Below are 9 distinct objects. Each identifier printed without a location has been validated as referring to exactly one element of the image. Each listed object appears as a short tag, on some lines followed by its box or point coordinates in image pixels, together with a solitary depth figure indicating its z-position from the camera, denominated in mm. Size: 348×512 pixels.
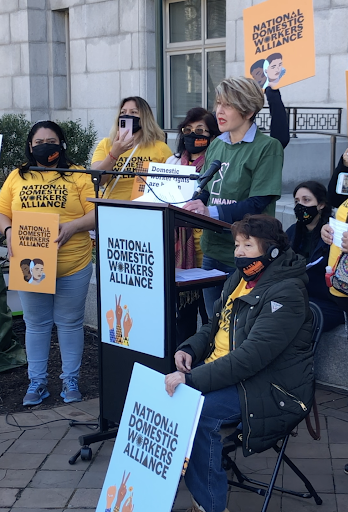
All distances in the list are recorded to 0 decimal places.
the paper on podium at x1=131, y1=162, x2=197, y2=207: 4113
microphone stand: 3670
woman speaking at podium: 3762
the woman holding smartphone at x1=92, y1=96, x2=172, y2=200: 4789
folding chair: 3146
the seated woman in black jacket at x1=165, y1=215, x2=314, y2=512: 3006
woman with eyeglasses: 4387
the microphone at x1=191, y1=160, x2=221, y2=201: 3377
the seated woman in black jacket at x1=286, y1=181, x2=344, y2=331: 4449
